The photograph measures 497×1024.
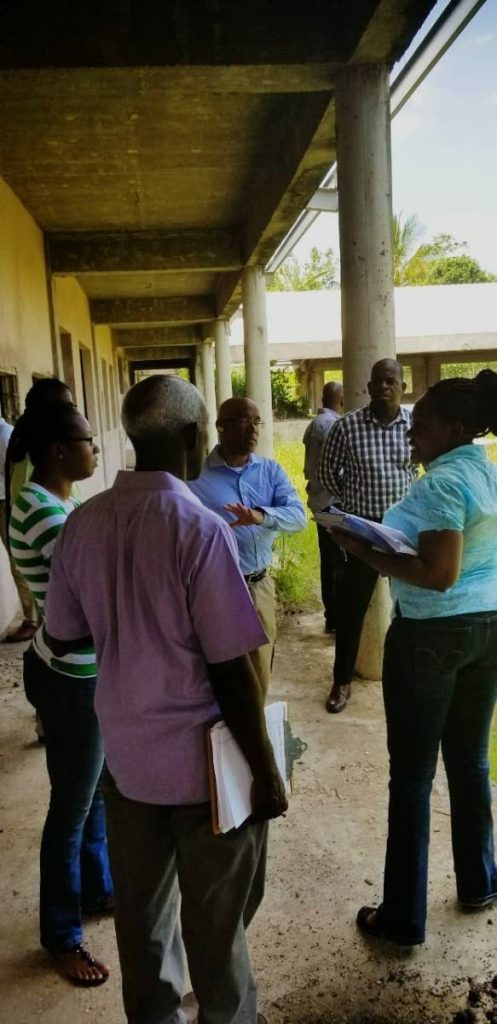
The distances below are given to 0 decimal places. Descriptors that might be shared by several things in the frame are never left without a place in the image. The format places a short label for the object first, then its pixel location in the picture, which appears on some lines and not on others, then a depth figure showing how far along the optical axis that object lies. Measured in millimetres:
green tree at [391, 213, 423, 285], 39188
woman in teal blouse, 2125
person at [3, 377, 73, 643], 2490
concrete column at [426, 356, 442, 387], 19484
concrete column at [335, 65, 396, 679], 4312
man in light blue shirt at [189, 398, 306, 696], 3455
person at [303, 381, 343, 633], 5773
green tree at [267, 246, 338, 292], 43000
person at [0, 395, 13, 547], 5293
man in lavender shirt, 1540
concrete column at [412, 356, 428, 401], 19516
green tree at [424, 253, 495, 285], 47594
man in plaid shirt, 4215
